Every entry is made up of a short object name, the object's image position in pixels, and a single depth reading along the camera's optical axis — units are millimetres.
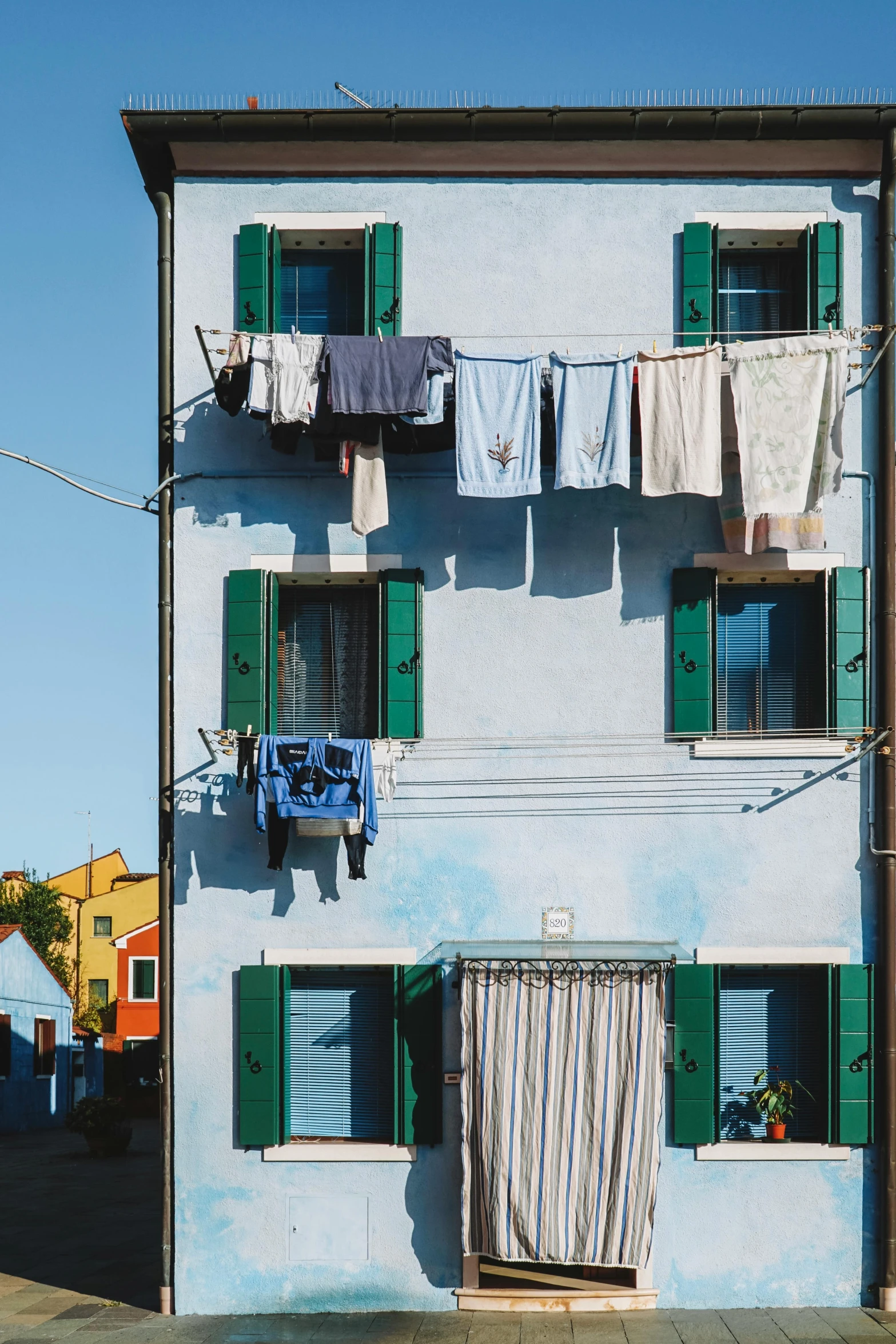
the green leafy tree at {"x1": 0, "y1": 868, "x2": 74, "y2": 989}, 51656
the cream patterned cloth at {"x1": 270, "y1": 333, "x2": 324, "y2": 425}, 12133
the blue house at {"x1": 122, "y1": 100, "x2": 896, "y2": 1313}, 11906
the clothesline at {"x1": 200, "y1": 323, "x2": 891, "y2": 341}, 12719
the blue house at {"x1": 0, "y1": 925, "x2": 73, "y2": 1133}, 35375
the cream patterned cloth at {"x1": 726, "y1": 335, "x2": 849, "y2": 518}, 12023
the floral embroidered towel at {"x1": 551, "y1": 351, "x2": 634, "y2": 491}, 12047
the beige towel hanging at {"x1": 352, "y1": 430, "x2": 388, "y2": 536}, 12305
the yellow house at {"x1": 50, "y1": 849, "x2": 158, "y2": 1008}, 54188
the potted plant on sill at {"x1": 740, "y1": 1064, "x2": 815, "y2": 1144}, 11945
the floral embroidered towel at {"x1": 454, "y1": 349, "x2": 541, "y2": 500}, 12102
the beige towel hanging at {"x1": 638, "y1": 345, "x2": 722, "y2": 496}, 12008
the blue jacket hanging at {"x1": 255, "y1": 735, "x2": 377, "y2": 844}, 11883
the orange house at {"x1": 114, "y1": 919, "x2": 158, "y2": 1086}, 45250
